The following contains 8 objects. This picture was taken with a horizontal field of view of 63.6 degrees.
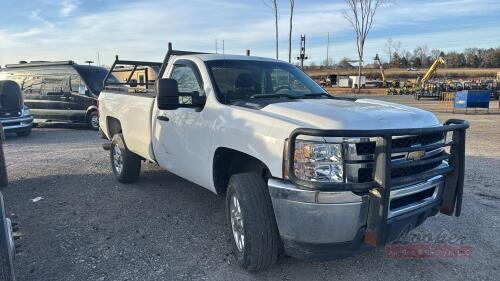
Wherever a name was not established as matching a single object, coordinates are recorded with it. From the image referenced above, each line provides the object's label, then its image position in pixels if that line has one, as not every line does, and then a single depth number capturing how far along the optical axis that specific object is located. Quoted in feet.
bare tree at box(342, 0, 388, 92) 149.42
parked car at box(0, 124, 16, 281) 7.70
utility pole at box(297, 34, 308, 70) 95.29
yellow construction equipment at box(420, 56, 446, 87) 122.12
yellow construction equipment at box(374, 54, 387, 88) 166.06
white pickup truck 9.02
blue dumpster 61.82
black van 41.27
